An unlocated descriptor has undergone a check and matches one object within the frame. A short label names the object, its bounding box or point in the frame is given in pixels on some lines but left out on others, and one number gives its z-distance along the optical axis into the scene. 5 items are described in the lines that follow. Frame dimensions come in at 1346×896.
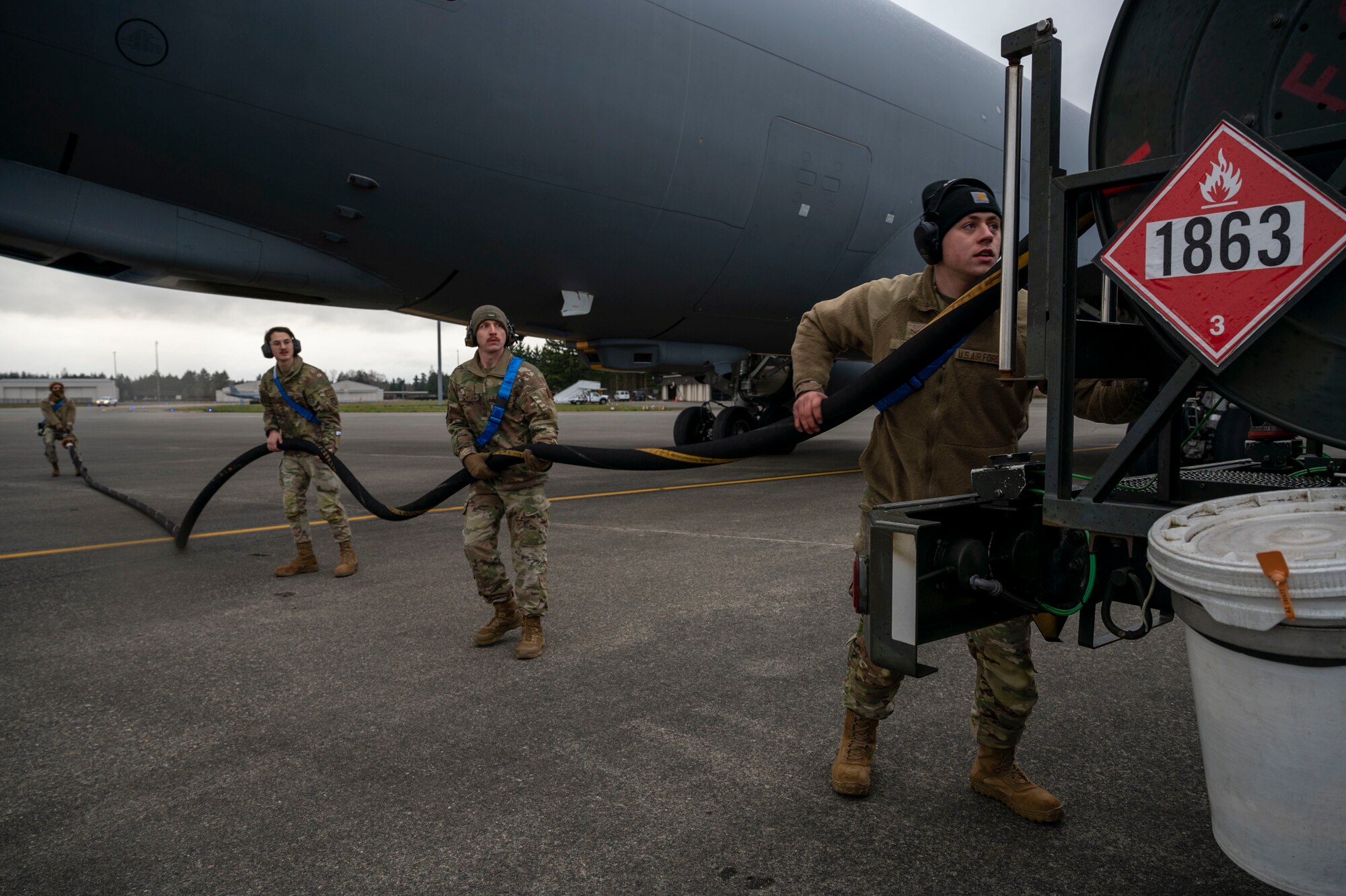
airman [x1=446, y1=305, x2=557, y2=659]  4.20
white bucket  1.36
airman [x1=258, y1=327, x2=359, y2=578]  5.83
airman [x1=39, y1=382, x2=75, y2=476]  12.48
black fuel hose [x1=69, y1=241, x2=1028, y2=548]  2.43
